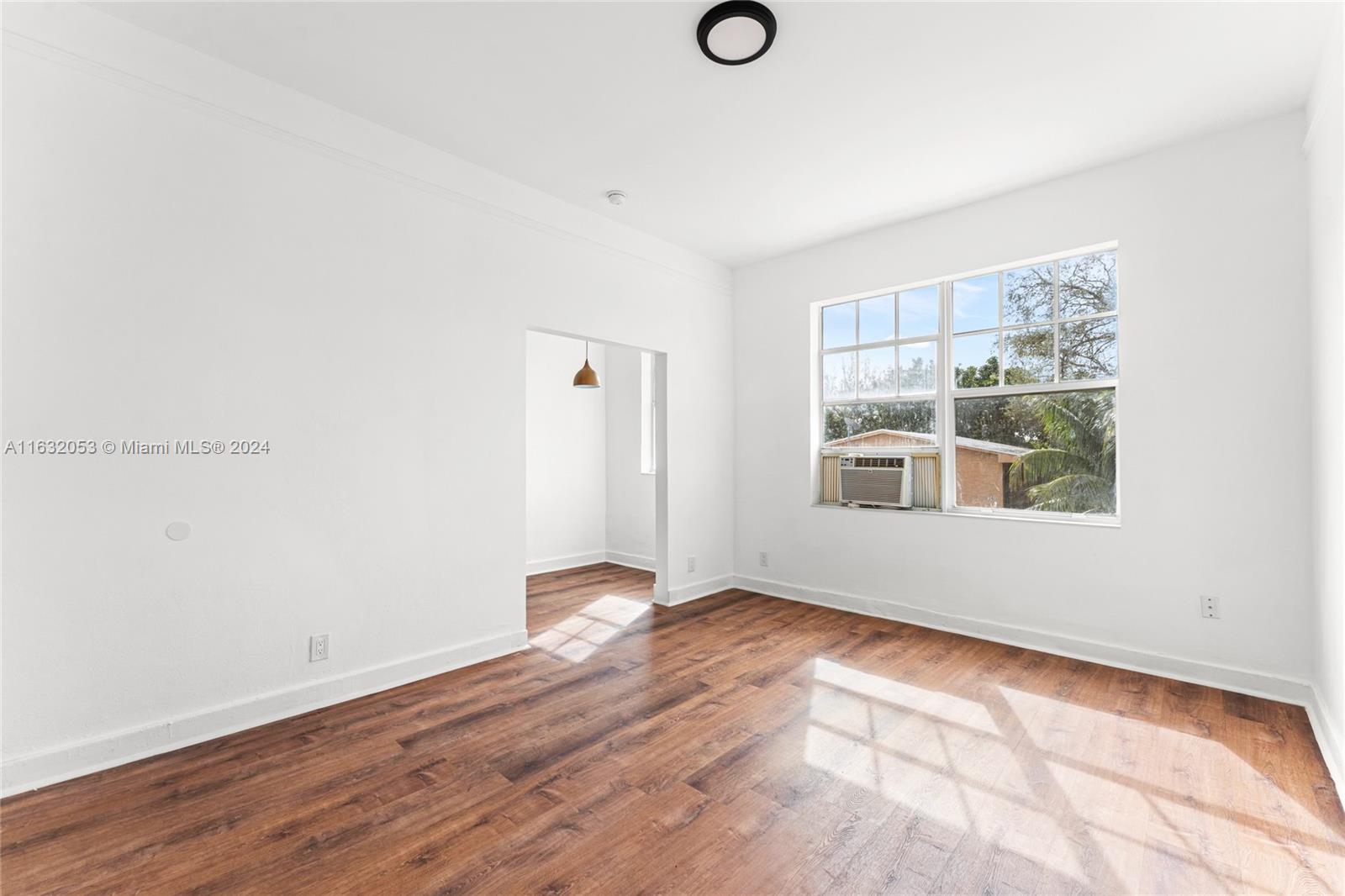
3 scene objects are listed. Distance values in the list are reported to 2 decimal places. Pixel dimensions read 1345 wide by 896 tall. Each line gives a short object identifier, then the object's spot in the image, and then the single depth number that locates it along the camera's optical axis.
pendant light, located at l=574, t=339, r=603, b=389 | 5.71
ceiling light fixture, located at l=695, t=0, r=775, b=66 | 2.24
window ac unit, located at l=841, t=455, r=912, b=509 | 4.39
